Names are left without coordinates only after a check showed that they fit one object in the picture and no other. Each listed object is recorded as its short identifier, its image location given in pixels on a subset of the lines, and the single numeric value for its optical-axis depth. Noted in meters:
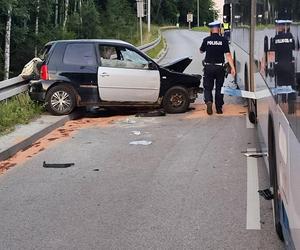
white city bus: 3.57
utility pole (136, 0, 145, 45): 34.60
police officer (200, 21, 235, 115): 12.29
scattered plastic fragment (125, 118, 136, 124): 12.13
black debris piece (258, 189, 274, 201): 5.45
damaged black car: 12.35
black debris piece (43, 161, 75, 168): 8.34
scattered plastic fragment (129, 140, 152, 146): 9.86
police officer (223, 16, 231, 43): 18.39
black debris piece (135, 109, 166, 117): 12.84
